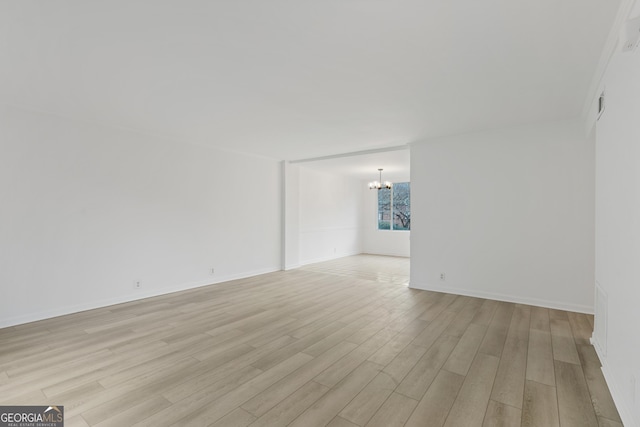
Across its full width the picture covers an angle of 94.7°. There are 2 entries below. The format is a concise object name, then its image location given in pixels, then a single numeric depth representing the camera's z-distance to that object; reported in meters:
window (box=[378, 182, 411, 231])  9.91
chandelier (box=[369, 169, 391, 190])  8.51
